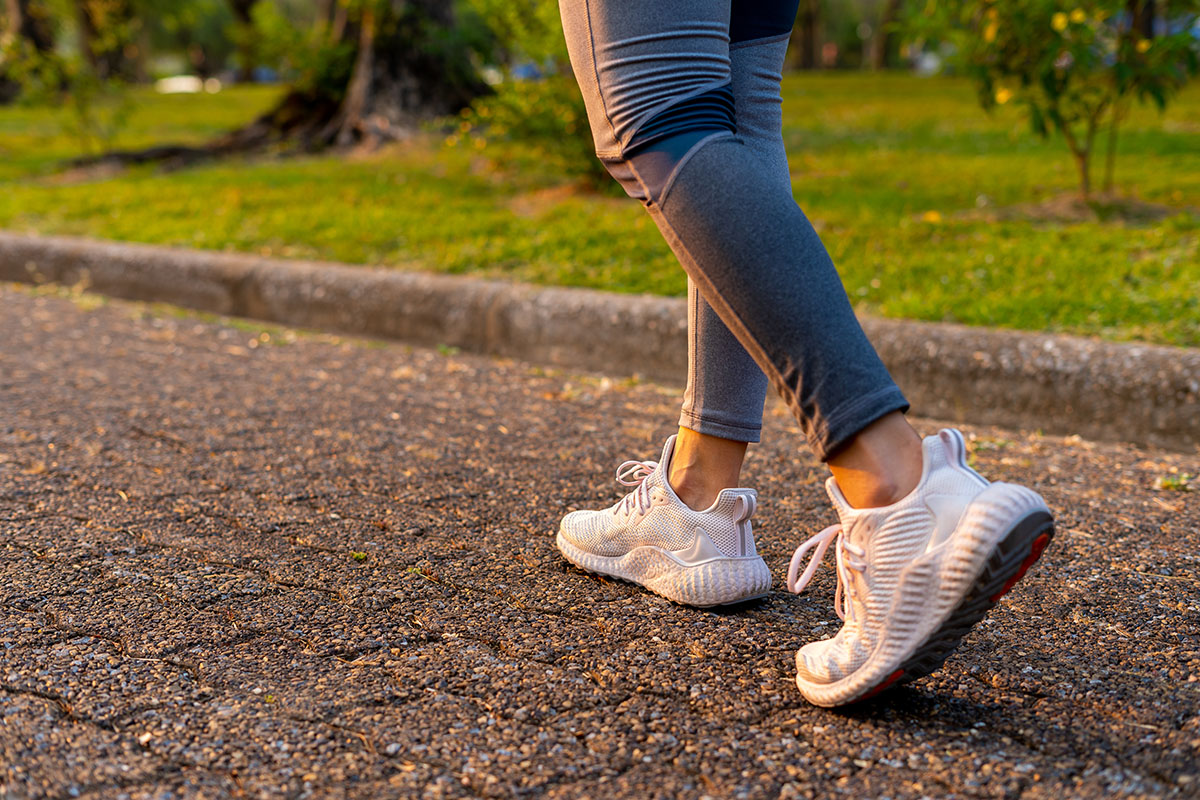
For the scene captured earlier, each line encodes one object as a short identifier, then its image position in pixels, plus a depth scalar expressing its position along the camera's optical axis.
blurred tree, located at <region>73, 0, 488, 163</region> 8.15
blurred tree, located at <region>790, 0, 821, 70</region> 26.99
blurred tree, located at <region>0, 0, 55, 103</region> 8.78
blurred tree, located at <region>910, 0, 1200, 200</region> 4.36
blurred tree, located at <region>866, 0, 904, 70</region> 24.30
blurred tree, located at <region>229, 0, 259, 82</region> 15.72
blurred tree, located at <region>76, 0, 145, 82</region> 9.25
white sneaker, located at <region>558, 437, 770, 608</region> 1.63
